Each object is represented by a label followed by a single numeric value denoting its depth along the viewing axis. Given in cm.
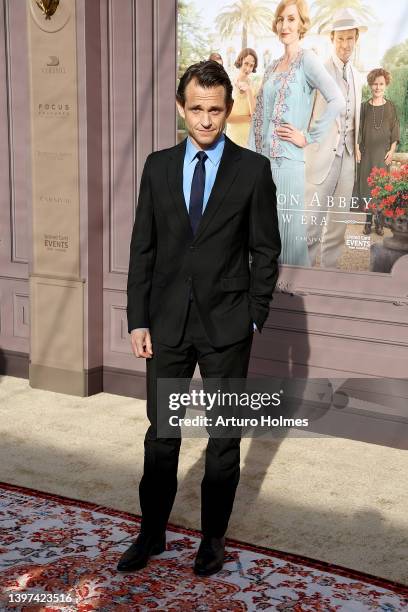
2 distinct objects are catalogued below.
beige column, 483
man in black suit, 264
